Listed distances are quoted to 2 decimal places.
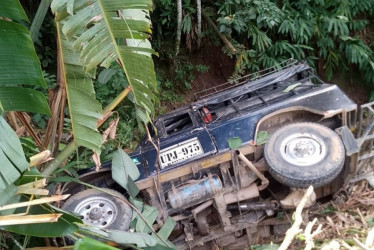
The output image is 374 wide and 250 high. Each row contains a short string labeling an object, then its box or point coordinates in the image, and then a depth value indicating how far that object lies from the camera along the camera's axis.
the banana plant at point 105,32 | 2.52
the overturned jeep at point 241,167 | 4.10
